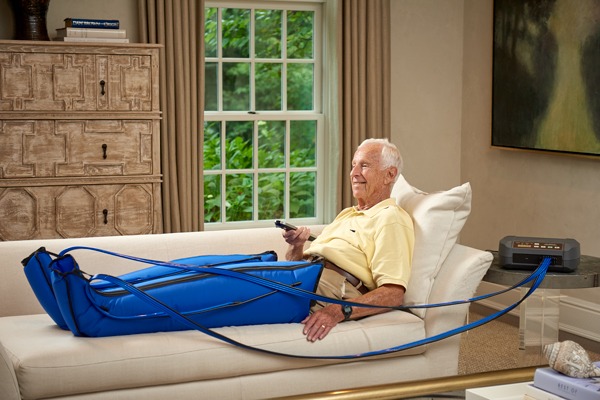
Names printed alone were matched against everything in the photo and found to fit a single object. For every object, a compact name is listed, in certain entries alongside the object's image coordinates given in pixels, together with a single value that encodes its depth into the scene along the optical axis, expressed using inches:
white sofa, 118.4
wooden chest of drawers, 188.5
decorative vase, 196.2
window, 230.1
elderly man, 135.9
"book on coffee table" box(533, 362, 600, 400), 86.8
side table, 147.7
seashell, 89.5
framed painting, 200.1
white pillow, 140.6
